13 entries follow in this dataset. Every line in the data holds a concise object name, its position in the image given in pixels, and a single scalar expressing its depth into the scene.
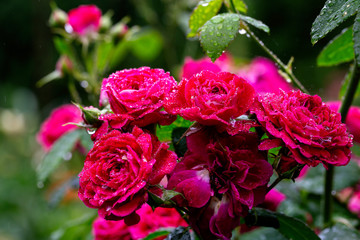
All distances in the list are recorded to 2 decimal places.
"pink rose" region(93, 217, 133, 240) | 0.71
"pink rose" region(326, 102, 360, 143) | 0.82
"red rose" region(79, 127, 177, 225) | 0.57
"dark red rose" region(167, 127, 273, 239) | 0.58
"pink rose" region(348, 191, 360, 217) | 0.82
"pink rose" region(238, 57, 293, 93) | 0.90
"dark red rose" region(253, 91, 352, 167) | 0.57
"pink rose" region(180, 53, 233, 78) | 0.81
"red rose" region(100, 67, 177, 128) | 0.59
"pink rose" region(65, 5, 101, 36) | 0.96
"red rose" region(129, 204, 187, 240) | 0.70
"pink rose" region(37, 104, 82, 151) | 0.97
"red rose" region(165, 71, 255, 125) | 0.57
